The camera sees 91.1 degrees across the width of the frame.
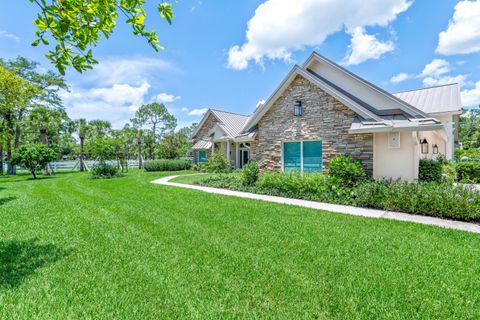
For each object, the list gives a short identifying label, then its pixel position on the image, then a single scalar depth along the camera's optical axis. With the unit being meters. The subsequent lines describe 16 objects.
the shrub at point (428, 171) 10.34
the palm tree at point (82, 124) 44.08
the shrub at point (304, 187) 8.79
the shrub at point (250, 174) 11.80
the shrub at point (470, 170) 13.26
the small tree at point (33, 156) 17.83
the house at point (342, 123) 9.30
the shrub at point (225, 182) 11.71
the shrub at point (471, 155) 15.84
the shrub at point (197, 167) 22.97
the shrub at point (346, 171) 9.11
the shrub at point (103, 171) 18.19
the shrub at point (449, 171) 12.34
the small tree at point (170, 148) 29.53
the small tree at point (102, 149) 18.23
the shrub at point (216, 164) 15.70
